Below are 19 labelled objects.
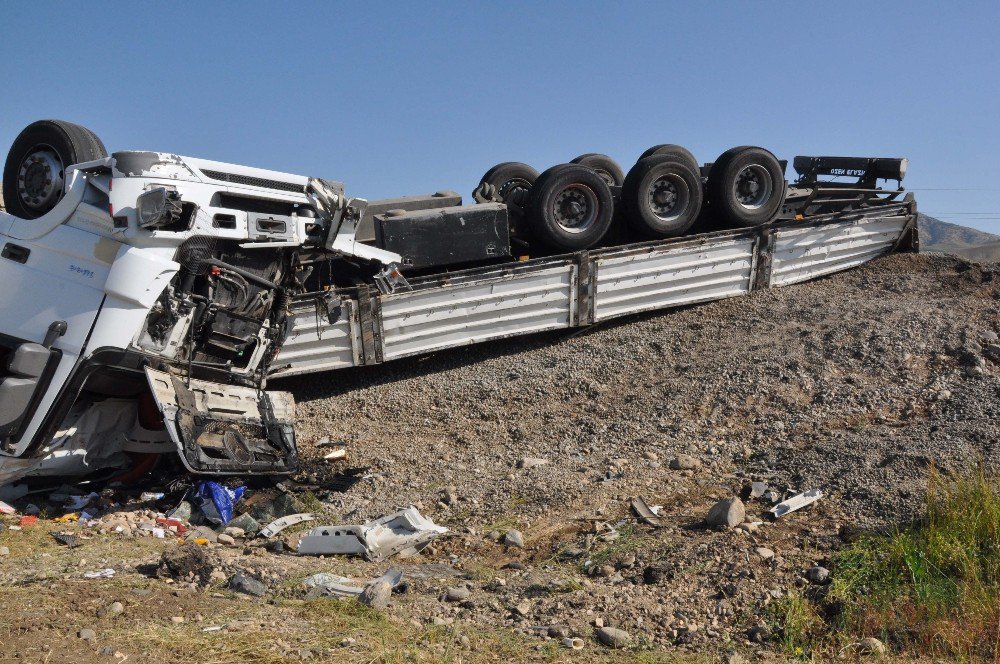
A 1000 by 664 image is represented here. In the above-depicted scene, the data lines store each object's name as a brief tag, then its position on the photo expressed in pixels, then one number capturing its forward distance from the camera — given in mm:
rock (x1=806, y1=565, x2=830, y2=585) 3953
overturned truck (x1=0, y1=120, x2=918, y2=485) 5219
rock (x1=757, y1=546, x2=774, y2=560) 4141
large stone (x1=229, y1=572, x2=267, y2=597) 3827
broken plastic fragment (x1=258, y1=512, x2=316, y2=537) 5188
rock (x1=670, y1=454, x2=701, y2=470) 5750
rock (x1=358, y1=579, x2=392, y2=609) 3658
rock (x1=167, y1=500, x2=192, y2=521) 5434
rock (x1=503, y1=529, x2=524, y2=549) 4848
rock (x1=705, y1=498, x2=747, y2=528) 4590
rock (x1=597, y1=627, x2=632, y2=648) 3449
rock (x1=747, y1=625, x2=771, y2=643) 3521
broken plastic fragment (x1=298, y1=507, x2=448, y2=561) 4699
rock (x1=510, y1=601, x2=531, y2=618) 3723
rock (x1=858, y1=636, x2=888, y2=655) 3396
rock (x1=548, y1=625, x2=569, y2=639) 3510
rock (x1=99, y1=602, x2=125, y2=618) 3398
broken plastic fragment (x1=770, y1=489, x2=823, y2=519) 4824
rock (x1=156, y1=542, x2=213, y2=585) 3971
